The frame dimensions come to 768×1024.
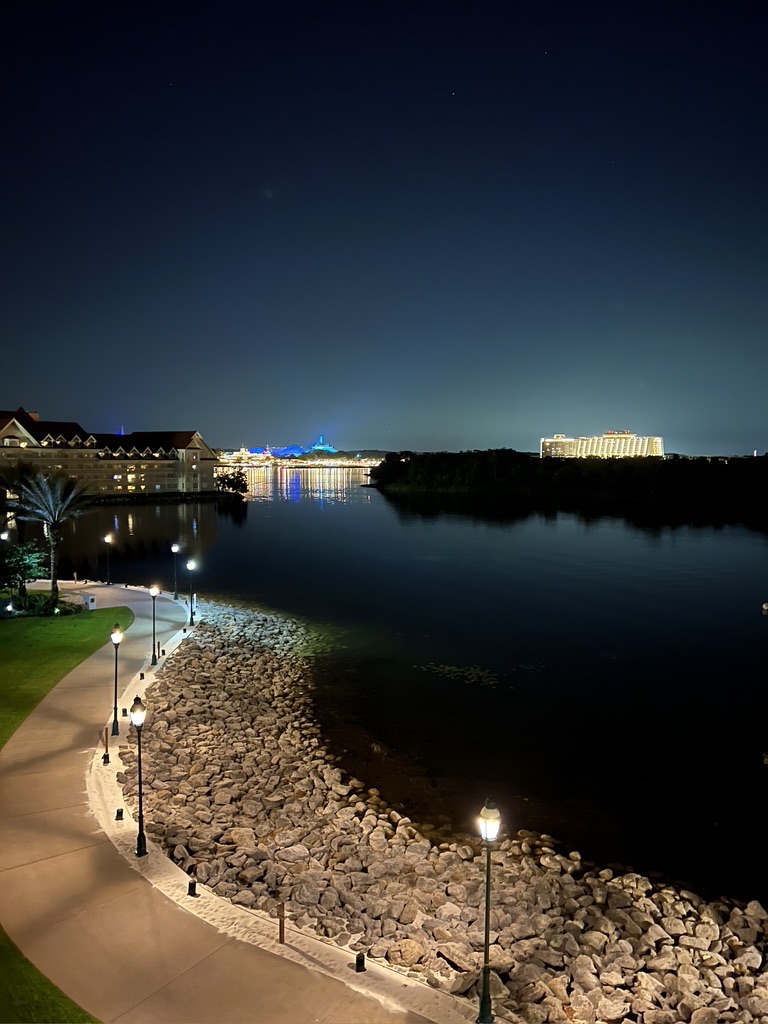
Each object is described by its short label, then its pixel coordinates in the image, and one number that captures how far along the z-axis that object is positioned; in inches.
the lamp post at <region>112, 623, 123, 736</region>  640.4
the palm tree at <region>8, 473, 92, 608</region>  1243.8
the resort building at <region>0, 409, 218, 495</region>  4165.8
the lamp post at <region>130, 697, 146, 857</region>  435.8
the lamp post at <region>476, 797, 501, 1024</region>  311.0
